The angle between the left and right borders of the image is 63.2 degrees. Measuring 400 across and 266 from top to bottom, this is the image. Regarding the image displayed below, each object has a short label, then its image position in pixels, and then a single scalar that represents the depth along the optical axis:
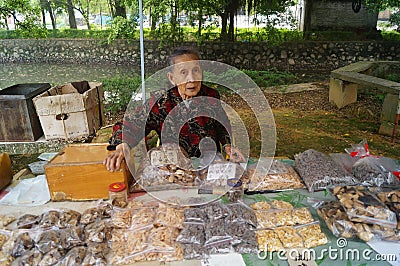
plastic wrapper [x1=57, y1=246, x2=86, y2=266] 1.00
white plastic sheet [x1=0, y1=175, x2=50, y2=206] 1.38
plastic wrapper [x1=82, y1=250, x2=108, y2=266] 1.01
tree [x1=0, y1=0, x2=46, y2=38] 4.57
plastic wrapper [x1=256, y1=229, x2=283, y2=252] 1.07
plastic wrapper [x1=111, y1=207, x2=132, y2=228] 1.14
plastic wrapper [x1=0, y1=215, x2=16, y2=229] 1.20
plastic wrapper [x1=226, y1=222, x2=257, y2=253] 1.07
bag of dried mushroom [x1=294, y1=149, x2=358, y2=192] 1.42
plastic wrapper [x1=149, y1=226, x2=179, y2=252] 1.05
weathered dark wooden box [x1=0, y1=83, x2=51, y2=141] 2.22
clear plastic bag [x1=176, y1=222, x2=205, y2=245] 1.08
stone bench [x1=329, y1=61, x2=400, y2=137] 3.77
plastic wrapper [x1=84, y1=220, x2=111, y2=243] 1.09
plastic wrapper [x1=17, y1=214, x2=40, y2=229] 1.17
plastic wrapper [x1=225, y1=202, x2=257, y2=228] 1.14
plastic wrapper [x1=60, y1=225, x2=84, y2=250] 1.07
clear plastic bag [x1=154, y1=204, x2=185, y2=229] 1.14
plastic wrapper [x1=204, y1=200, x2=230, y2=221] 1.17
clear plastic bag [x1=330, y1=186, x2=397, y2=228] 1.10
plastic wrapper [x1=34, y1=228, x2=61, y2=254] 1.05
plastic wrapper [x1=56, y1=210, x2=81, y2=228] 1.16
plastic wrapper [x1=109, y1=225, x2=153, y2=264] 1.03
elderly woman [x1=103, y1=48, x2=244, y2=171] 1.72
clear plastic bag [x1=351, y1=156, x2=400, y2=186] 1.39
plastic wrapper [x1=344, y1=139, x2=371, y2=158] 1.60
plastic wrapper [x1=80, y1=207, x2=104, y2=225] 1.18
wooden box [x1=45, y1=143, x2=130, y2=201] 1.35
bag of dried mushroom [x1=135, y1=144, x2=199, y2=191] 1.44
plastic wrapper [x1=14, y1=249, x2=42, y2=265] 1.01
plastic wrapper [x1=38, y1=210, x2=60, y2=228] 1.16
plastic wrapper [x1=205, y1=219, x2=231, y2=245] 1.08
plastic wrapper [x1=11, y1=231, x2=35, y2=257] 1.06
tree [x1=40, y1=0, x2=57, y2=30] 10.35
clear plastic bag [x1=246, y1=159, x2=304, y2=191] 1.45
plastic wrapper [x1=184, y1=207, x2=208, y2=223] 1.16
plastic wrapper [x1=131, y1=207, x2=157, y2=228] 1.14
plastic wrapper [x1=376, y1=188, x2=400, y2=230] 1.14
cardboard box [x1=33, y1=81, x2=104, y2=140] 2.24
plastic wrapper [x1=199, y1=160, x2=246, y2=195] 1.38
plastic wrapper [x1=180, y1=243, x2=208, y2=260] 1.04
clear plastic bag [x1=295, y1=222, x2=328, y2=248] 1.09
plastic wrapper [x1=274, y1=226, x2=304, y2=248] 1.08
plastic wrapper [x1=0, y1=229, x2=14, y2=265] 1.04
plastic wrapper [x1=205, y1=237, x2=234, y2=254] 1.06
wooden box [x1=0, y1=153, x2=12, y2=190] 1.50
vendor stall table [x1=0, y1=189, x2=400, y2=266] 1.02
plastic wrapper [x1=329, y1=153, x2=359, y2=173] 1.61
